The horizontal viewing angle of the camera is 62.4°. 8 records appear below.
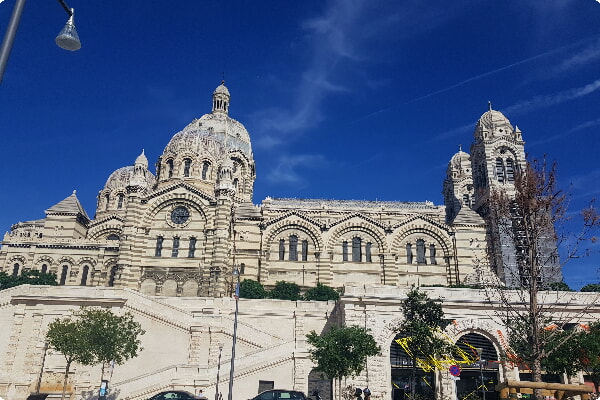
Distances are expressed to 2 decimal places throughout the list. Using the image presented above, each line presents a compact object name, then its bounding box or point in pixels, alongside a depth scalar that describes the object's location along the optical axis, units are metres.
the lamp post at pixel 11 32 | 7.98
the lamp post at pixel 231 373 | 22.31
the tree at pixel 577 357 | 24.47
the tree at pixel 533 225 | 19.36
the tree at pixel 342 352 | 25.20
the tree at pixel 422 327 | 26.69
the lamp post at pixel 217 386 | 26.33
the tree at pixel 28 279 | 41.81
